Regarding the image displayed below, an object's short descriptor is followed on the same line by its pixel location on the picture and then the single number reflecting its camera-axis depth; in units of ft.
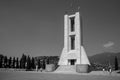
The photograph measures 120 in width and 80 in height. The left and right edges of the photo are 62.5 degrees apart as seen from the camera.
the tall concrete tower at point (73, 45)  77.67
